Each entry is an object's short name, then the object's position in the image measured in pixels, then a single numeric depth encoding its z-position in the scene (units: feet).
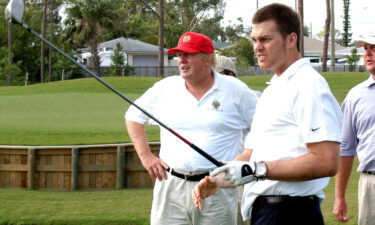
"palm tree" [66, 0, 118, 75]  188.75
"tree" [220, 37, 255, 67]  201.46
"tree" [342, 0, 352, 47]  354.74
